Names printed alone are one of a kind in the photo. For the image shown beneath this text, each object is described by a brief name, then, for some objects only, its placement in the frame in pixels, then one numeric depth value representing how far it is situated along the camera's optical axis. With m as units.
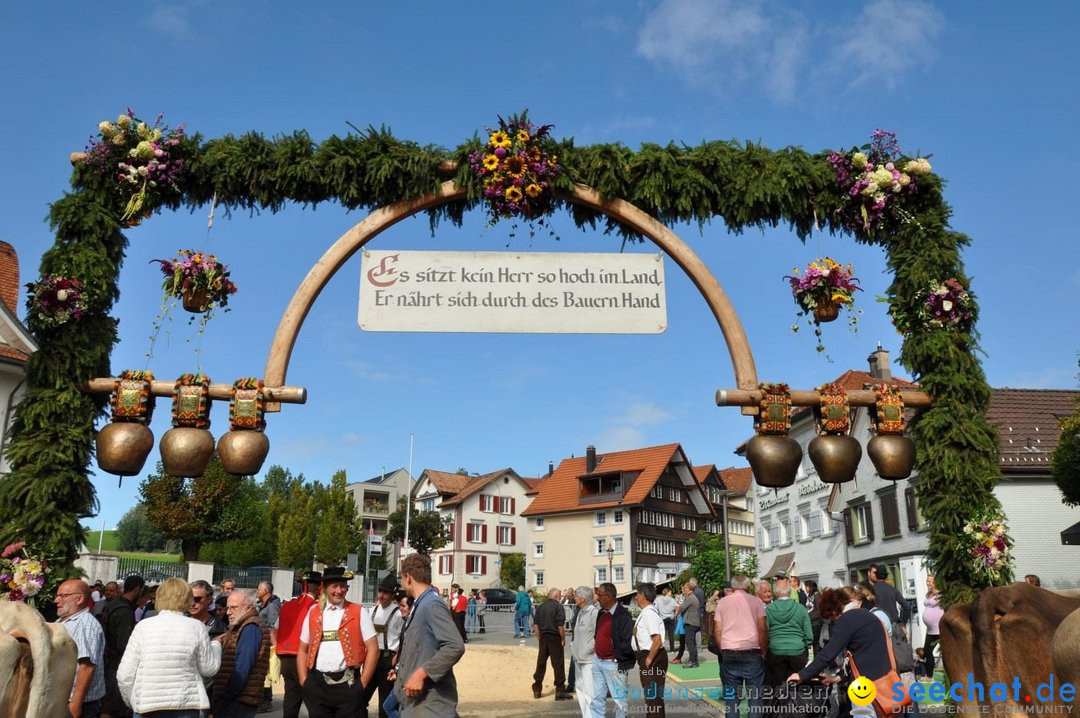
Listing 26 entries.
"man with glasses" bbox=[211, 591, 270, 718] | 7.05
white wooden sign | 7.36
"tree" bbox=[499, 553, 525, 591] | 75.81
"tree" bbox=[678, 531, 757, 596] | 49.06
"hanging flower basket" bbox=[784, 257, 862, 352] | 7.48
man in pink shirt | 9.27
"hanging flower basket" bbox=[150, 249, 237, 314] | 7.25
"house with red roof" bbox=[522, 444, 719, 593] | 65.44
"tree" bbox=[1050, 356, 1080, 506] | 18.62
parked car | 53.25
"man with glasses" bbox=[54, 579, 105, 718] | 6.24
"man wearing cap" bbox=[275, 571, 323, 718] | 9.22
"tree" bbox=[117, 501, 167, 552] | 133.24
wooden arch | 7.20
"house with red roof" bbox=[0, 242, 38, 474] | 18.53
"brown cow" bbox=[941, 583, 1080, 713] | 3.94
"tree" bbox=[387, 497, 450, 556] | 69.00
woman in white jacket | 5.79
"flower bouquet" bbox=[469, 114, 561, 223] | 7.49
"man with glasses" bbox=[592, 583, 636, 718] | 9.74
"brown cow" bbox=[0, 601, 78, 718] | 4.63
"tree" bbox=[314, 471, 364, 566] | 63.47
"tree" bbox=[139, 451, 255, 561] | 52.22
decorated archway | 6.95
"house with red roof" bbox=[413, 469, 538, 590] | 77.81
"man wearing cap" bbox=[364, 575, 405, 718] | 10.45
